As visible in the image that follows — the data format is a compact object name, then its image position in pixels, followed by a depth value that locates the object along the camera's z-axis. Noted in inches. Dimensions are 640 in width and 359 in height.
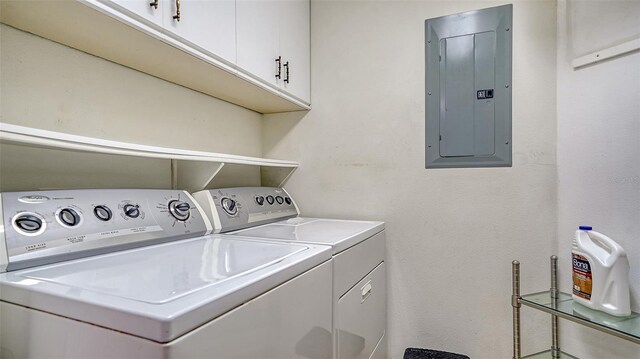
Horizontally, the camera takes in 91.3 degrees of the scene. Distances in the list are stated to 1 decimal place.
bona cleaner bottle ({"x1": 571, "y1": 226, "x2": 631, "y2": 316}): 44.4
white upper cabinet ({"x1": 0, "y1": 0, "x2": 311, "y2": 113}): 36.2
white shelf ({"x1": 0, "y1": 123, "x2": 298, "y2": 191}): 33.1
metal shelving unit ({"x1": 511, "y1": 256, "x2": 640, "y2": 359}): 43.0
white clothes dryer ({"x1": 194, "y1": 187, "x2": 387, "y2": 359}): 44.1
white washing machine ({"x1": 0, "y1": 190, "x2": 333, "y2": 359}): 20.6
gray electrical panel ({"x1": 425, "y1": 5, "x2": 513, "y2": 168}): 61.7
